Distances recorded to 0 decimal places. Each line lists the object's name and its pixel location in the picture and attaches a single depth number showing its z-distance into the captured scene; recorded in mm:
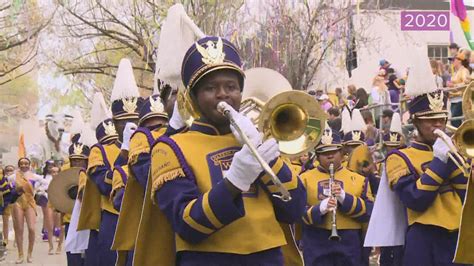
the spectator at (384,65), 20144
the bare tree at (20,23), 26000
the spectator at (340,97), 21438
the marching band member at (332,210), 10422
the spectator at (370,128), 16844
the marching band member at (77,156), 13016
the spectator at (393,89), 18138
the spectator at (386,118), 16922
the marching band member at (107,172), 9359
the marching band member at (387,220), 8445
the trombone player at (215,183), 4832
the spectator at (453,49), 17500
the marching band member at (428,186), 7734
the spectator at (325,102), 20308
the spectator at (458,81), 14359
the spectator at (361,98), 19856
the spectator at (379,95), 17625
